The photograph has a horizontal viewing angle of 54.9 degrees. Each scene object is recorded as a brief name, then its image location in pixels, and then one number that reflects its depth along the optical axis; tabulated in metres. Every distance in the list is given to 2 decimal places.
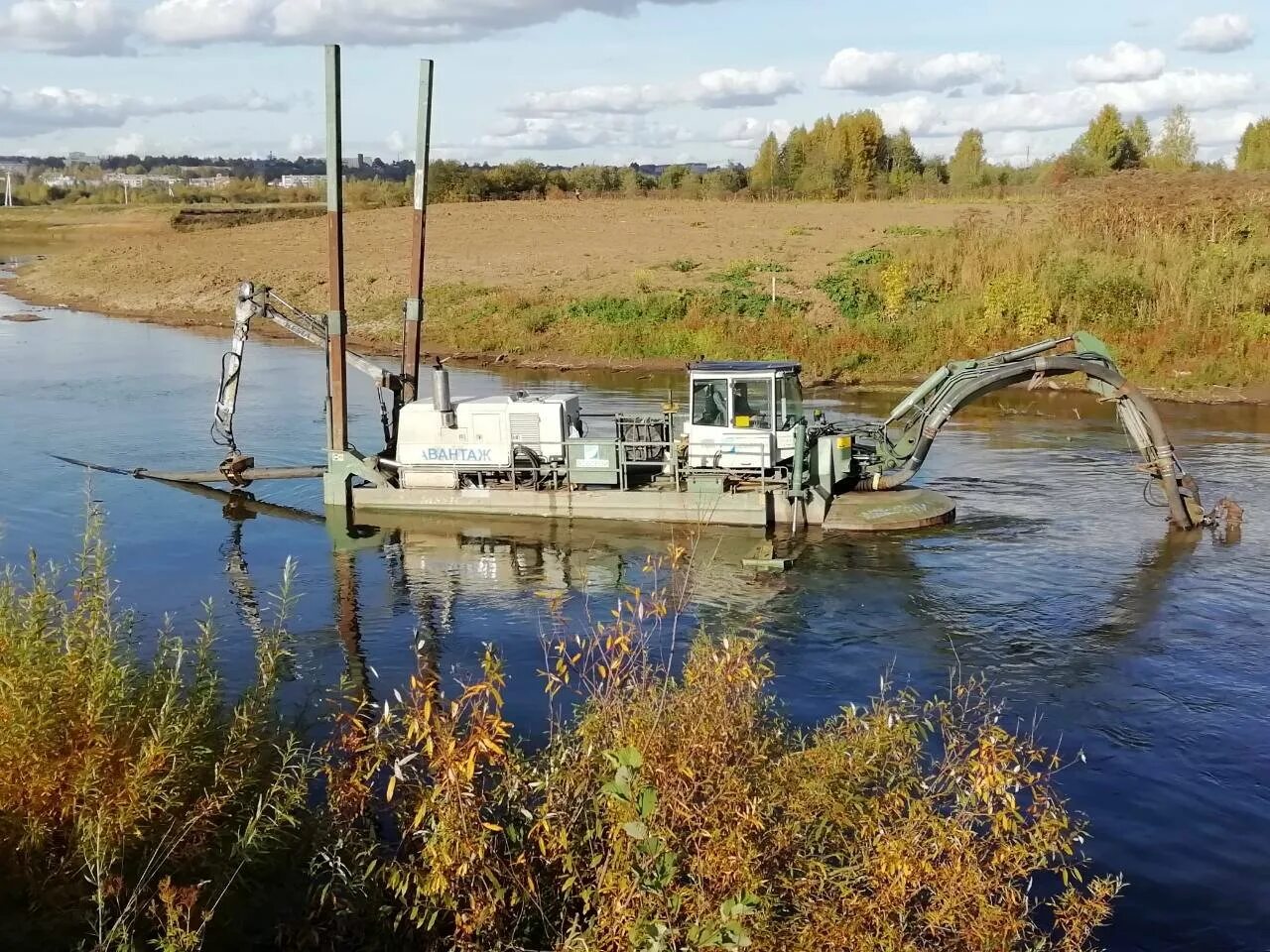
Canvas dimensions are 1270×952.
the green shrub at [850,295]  42.16
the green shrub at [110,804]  7.12
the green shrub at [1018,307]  37.66
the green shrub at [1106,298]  37.47
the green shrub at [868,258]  46.91
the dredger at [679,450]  21.02
